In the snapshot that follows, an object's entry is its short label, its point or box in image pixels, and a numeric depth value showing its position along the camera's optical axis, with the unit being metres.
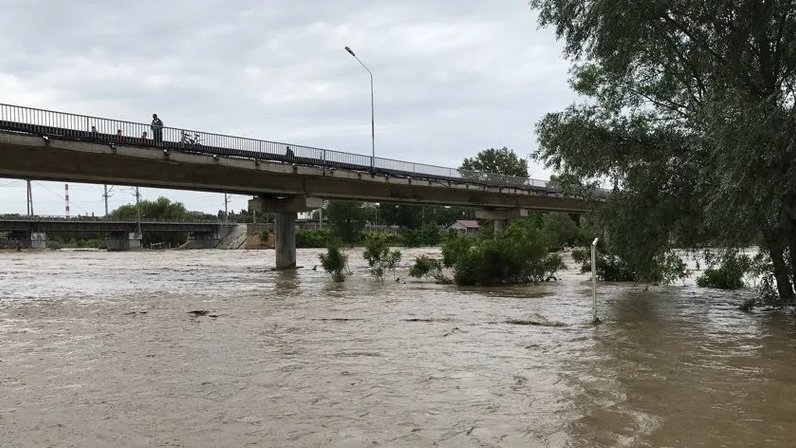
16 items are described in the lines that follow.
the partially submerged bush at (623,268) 19.12
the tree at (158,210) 145.12
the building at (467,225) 143.11
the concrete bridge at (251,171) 29.86
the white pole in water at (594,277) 13.03
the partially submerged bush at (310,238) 100.06
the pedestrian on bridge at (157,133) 34.06
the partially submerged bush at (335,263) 30.60
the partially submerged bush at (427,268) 29.98
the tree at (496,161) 132.75
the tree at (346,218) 114.00
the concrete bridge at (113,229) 101.88
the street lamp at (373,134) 51.31
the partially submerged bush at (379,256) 31.00
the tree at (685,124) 12.12
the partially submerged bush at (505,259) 27.69
